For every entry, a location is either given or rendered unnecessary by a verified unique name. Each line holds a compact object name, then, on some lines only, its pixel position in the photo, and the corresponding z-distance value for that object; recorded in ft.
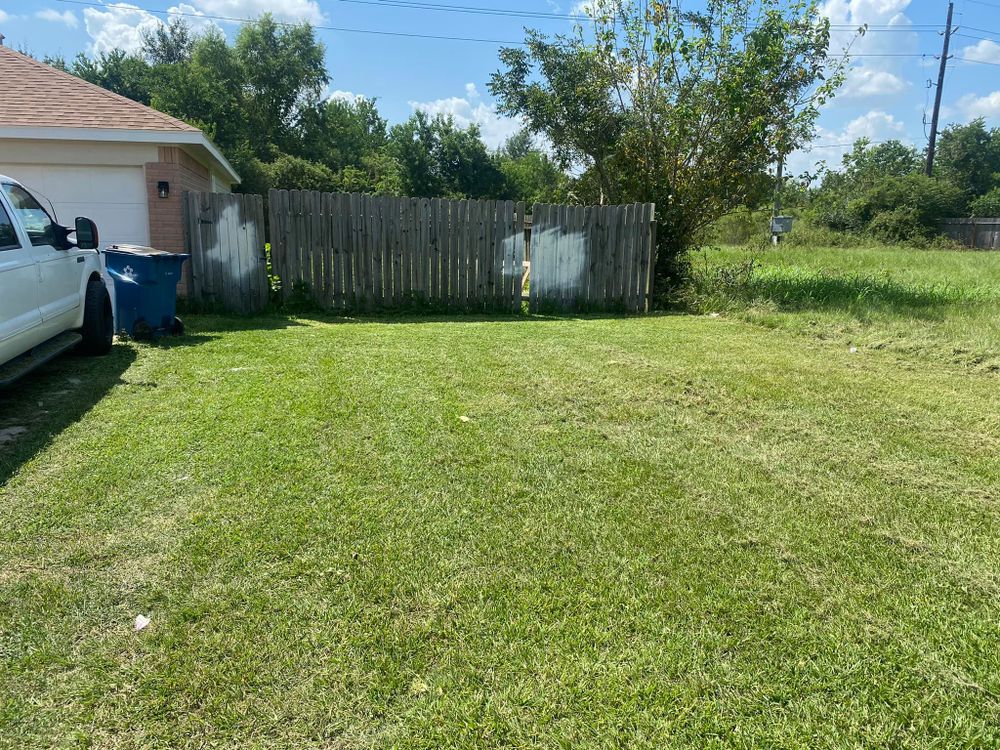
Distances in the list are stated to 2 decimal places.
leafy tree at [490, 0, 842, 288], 37.01
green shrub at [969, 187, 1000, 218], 128.98
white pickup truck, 15.17
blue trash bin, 23.21
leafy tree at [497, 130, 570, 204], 167.22
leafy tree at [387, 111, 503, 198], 152.97
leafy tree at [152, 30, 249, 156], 122.83
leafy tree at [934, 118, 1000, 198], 170.09
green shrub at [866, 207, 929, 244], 115.34
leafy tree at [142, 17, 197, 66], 171.73
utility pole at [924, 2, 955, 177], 123.65
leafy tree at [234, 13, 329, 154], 141.90
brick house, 29.30
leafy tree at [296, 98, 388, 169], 152.05
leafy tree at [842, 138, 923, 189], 142.00
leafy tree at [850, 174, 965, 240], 118.32
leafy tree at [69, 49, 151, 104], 148.15
